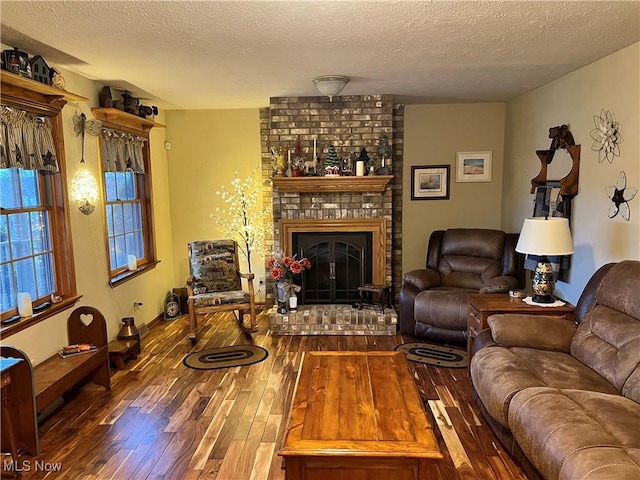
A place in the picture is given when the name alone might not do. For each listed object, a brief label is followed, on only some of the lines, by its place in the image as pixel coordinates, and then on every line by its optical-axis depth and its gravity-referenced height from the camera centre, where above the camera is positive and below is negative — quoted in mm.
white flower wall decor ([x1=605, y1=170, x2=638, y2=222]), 3070 -48
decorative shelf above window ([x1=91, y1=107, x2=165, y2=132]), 3961 +728
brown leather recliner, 4262 -864
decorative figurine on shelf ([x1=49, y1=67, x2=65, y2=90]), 3140 +817
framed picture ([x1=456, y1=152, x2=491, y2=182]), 5441 +299
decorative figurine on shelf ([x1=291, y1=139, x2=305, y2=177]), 4914 +346
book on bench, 3314 -1101
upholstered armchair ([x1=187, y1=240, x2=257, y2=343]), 4570 -925
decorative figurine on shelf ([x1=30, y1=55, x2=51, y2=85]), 2951 +830
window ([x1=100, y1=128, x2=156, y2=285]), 4246 -36
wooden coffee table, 2000 -1093
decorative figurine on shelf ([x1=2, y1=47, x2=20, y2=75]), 2738 +824
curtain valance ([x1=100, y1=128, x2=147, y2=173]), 4113 +433
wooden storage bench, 2545 -1133
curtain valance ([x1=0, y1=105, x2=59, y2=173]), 2812 +369
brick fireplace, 4910 +103
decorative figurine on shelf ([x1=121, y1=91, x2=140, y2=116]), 4293 +878
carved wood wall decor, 3725 +298
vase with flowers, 4727 -809
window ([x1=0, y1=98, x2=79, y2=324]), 2920 -89
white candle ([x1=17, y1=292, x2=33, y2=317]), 3010 -689
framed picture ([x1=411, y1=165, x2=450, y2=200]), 5465 +119
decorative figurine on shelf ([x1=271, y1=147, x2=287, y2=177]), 4934 +356
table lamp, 3279 -386
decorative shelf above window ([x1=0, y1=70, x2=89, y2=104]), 2725 +702
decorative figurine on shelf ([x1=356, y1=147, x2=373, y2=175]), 4926 +354
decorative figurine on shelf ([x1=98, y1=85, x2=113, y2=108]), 3996 +855
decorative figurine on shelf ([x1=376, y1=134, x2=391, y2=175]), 4898 +402
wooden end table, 3324 -861
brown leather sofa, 1904 -1022
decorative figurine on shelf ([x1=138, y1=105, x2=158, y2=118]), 4562 +867
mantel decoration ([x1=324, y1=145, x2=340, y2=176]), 4871 +313
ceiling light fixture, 3797 +919
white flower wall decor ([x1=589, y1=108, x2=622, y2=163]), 3199 +379
